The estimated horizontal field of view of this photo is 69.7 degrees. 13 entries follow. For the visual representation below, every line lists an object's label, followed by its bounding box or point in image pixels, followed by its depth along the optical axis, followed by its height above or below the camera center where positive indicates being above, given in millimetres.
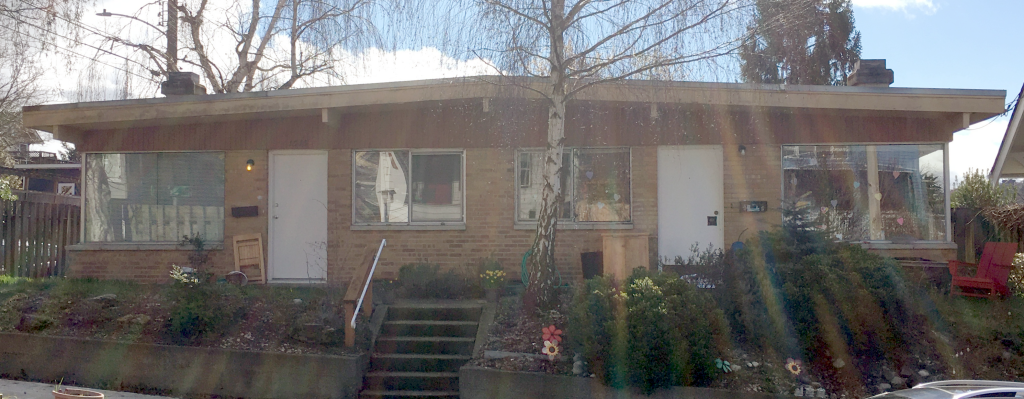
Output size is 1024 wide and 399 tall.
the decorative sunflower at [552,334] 6828 -1129
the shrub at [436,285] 8688 -856
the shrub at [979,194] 11539 +307
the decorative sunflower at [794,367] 6523 -1376
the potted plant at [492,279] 8414 -777
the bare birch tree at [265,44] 10484 +2985
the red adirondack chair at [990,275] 8578 -744
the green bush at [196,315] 7086 -985
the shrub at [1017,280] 9000 -852
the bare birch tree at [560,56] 7199 +1566
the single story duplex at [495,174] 9883 +541
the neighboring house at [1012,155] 11430 +966
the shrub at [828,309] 6562 -877
